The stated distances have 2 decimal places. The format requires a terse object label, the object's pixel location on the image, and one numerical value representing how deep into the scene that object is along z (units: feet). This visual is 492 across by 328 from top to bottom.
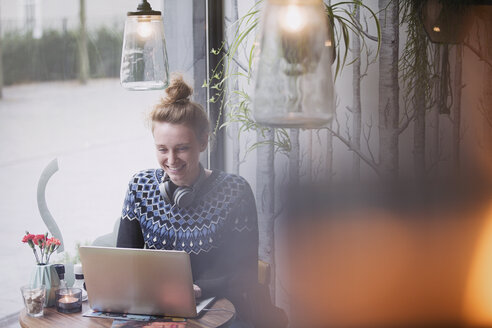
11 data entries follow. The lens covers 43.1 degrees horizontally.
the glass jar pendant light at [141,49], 6.98
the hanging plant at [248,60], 9.66
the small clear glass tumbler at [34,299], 6.79
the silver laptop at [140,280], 6.64
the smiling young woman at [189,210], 8.21
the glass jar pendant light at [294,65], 4.14
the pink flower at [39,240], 7.21
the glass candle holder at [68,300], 7.00
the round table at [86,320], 6.64
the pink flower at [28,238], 7.18
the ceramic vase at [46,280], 7.13
